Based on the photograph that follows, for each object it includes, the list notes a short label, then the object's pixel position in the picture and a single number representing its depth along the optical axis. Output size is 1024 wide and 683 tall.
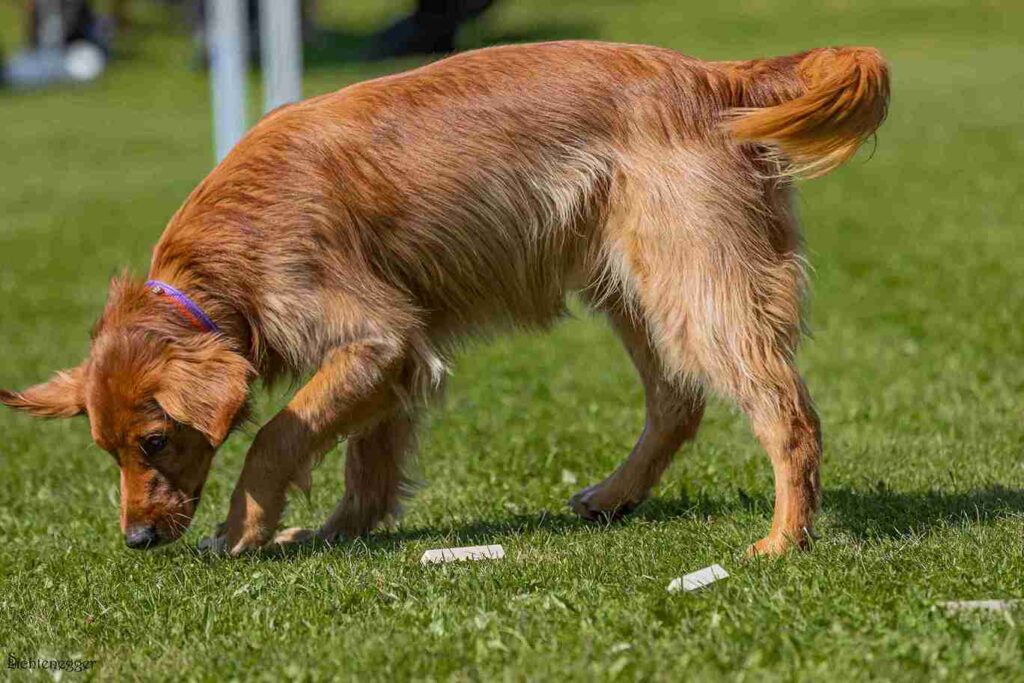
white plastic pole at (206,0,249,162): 14.29
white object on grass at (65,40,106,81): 39.34
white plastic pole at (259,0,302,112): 13.79
